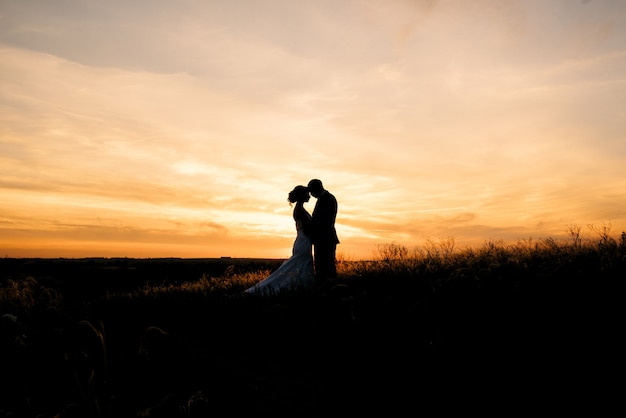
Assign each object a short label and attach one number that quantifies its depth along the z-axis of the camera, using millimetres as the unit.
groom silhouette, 12102
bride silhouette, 12578
